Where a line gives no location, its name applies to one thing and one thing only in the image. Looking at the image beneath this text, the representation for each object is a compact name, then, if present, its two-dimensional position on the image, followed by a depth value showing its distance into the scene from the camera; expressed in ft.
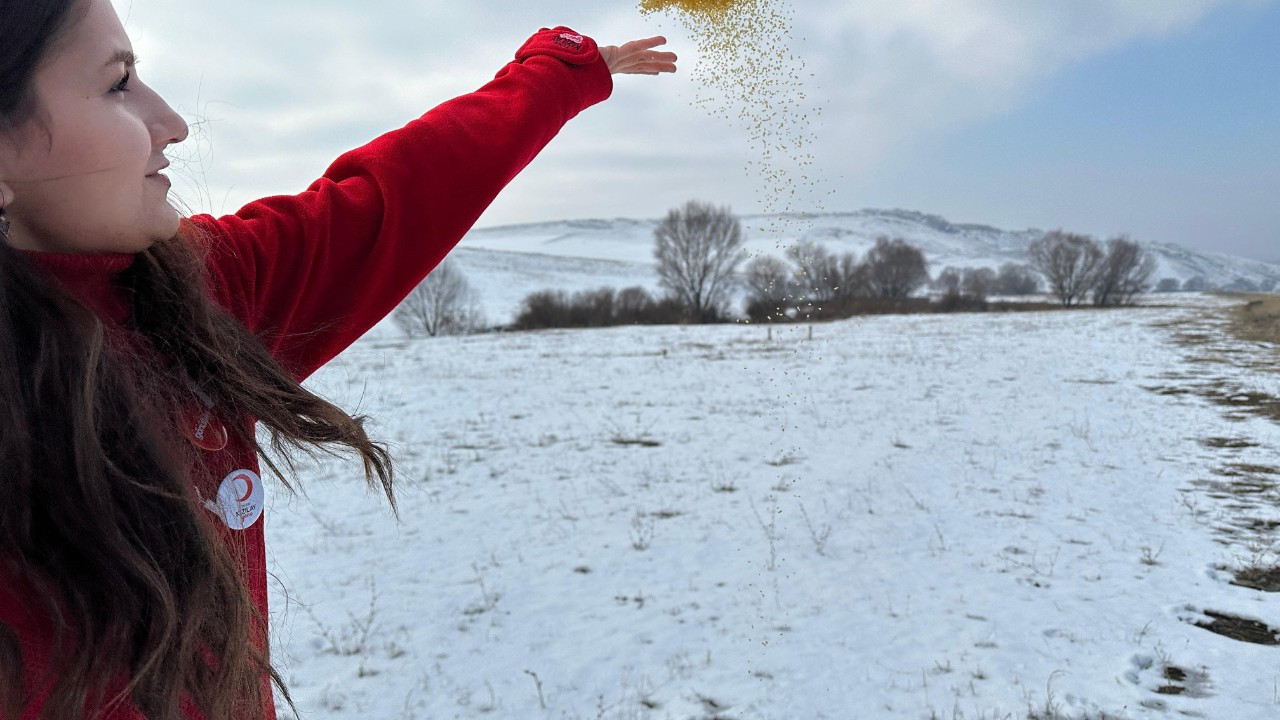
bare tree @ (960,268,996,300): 154.30
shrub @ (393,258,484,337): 127.75
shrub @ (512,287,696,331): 116.37
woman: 2.44
